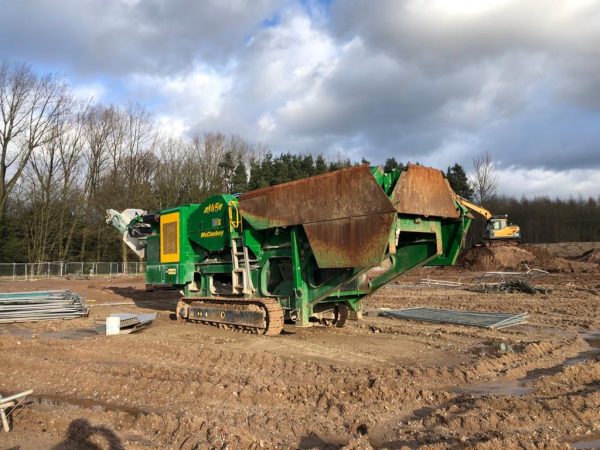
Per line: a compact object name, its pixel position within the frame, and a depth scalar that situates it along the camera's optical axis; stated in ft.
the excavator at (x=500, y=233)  132.16
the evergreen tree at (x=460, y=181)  198.72
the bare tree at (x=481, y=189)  201.36
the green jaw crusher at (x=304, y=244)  27.58
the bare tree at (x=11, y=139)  133.61
